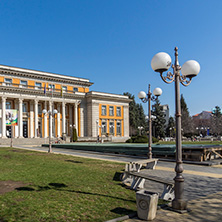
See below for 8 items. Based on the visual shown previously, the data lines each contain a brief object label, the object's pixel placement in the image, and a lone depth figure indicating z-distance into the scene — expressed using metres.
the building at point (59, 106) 48.16
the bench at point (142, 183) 6.63
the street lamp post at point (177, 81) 5.72
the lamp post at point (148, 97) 14.71
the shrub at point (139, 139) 35.21
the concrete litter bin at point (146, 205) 5.01
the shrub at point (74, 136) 48.53
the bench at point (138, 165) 10.08
